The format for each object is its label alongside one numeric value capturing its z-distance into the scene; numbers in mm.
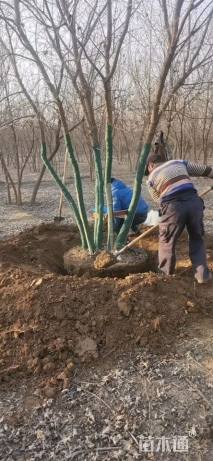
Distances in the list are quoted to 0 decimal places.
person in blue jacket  4676
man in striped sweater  3219
